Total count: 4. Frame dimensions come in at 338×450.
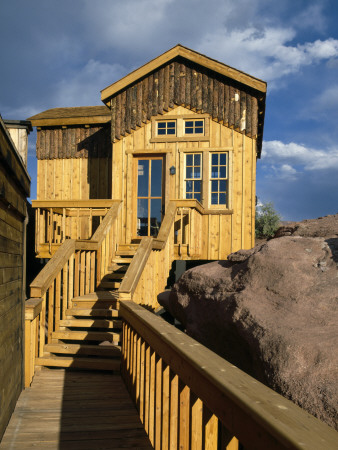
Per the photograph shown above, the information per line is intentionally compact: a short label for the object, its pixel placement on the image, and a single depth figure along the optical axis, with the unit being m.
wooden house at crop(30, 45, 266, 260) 10.45
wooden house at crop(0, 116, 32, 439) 3.16
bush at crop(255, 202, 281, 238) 22.58
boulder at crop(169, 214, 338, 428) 2.39
